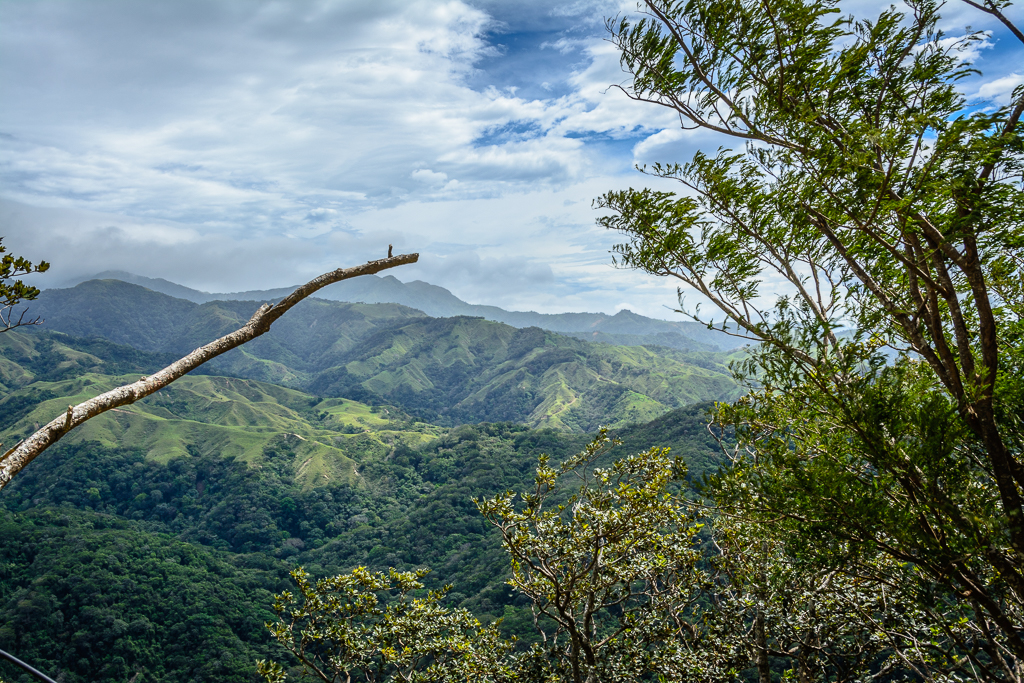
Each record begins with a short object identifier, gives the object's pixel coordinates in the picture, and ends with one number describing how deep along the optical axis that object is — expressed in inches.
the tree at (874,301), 160.1
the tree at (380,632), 394.3
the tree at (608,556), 302.7
